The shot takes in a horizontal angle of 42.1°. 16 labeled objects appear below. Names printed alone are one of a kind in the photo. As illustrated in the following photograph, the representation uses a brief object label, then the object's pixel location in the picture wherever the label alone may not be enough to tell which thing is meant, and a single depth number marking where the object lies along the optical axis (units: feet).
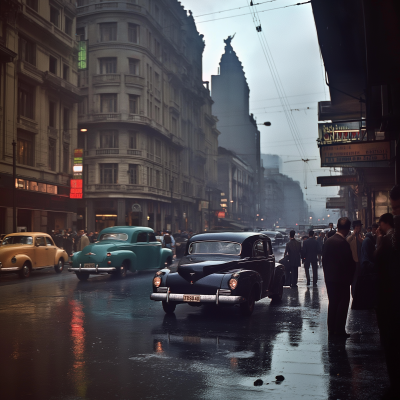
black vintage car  33.09
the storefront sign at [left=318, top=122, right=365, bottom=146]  73.97
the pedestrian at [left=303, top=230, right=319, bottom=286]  58.44
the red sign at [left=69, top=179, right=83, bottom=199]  135.24
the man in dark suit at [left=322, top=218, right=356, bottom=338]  27.32
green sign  146.10
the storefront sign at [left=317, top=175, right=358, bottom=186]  83.86
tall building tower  424.87
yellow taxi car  63.77
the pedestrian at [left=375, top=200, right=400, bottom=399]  15.87
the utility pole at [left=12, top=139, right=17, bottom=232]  96.12
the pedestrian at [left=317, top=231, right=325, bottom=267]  69.78
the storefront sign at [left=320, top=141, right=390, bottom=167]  53.11
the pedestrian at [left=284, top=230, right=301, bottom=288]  54.19
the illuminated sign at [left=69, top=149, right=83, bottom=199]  135.44
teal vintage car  61.11
